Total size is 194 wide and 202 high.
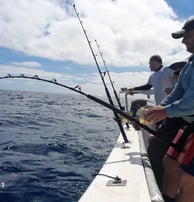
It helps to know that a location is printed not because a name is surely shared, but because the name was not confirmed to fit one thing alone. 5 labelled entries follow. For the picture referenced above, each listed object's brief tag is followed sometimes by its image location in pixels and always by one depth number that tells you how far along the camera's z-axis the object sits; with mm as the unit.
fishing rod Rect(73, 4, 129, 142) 3025
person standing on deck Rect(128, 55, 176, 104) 2710
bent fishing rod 1789
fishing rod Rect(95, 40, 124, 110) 4185
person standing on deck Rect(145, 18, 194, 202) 1414
